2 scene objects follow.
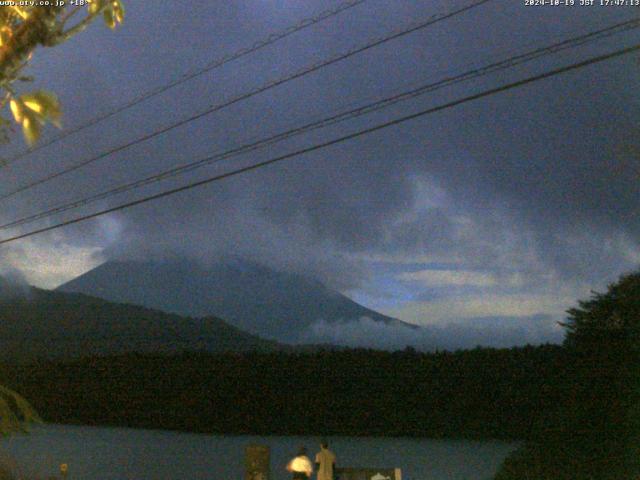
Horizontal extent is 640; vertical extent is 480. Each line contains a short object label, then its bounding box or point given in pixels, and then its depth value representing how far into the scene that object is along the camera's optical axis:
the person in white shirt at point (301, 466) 13.35
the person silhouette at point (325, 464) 12.62
